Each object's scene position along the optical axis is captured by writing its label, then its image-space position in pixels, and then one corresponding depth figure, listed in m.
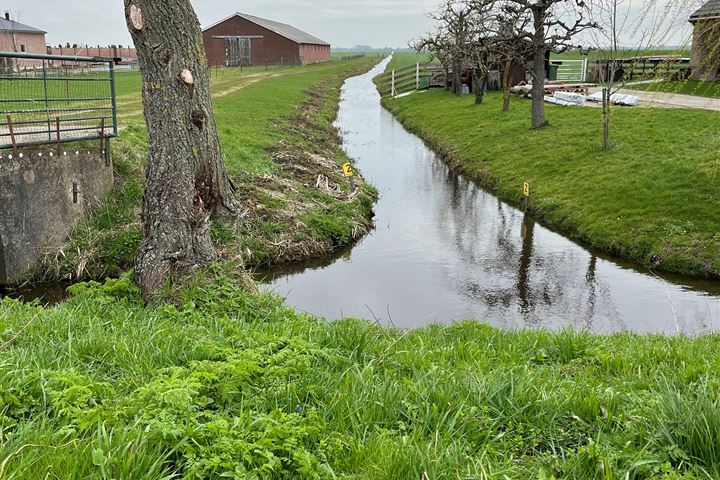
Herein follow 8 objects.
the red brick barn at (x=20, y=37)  45.39
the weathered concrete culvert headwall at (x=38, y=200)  10.45
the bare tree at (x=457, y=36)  31.48
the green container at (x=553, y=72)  39.55
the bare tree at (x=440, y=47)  33.62
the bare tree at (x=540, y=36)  21.86
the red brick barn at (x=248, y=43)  67.50
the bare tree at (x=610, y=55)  16.77
